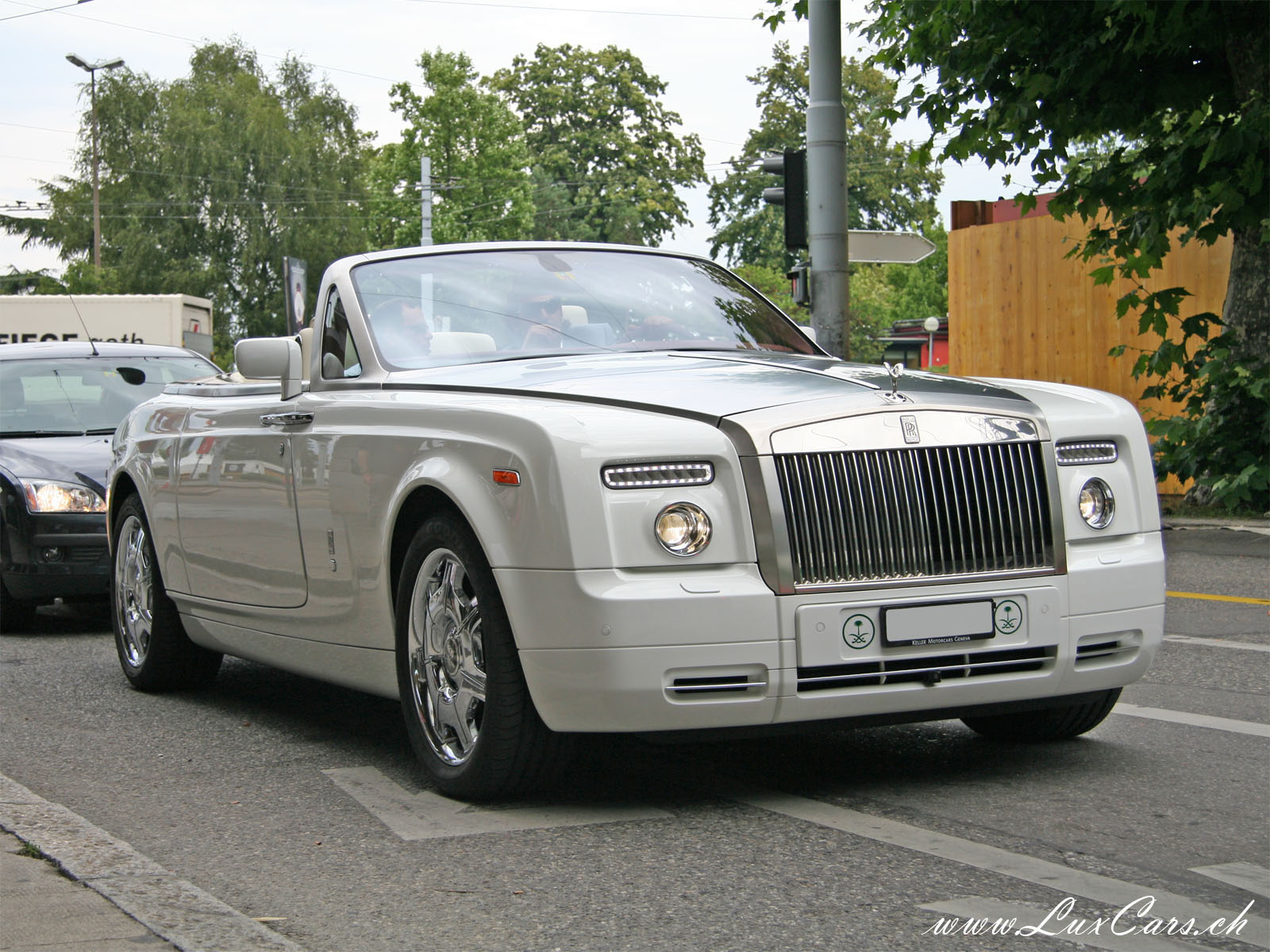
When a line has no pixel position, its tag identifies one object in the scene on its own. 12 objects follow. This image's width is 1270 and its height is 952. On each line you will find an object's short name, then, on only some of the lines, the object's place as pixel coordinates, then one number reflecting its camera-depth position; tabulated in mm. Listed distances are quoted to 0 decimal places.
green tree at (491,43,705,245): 77062
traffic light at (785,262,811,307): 15336
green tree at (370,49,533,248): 62969
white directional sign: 14992
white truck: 28938
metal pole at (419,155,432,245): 42688
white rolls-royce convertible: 4496
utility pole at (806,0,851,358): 14789
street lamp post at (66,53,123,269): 58781
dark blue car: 9484
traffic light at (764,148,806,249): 14531
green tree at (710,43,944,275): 76625
